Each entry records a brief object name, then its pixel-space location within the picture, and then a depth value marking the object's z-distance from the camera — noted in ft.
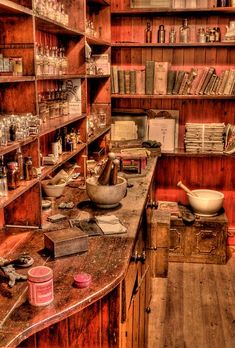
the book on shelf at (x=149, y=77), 12.90
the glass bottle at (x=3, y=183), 6.06
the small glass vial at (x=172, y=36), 13.03
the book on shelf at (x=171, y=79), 13.00
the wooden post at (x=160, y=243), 11.51
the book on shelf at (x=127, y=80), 13.11
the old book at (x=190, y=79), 12.86
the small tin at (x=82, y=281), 5.28
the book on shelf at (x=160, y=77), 12.89
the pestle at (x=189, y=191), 12.86
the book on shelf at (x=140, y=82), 13.12
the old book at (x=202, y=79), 12.78
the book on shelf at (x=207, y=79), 12.74
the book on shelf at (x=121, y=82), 13.14
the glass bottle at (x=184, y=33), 12.91
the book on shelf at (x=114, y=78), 13.09
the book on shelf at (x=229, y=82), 12.75
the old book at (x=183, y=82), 12.94
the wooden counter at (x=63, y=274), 4.61
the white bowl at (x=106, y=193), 7.84
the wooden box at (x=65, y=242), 6.04
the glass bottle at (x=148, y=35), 13.29
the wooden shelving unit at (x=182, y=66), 13.10
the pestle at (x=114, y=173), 7.91
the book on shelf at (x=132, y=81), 13.10
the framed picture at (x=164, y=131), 13.71
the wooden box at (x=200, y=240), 12.46
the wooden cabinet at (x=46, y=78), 6.39
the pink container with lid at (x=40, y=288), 4.85
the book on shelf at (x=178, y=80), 12.95
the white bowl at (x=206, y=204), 12.71
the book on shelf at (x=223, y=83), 12.80
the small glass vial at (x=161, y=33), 13.16
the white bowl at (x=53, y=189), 8.52
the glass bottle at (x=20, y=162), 6.74
